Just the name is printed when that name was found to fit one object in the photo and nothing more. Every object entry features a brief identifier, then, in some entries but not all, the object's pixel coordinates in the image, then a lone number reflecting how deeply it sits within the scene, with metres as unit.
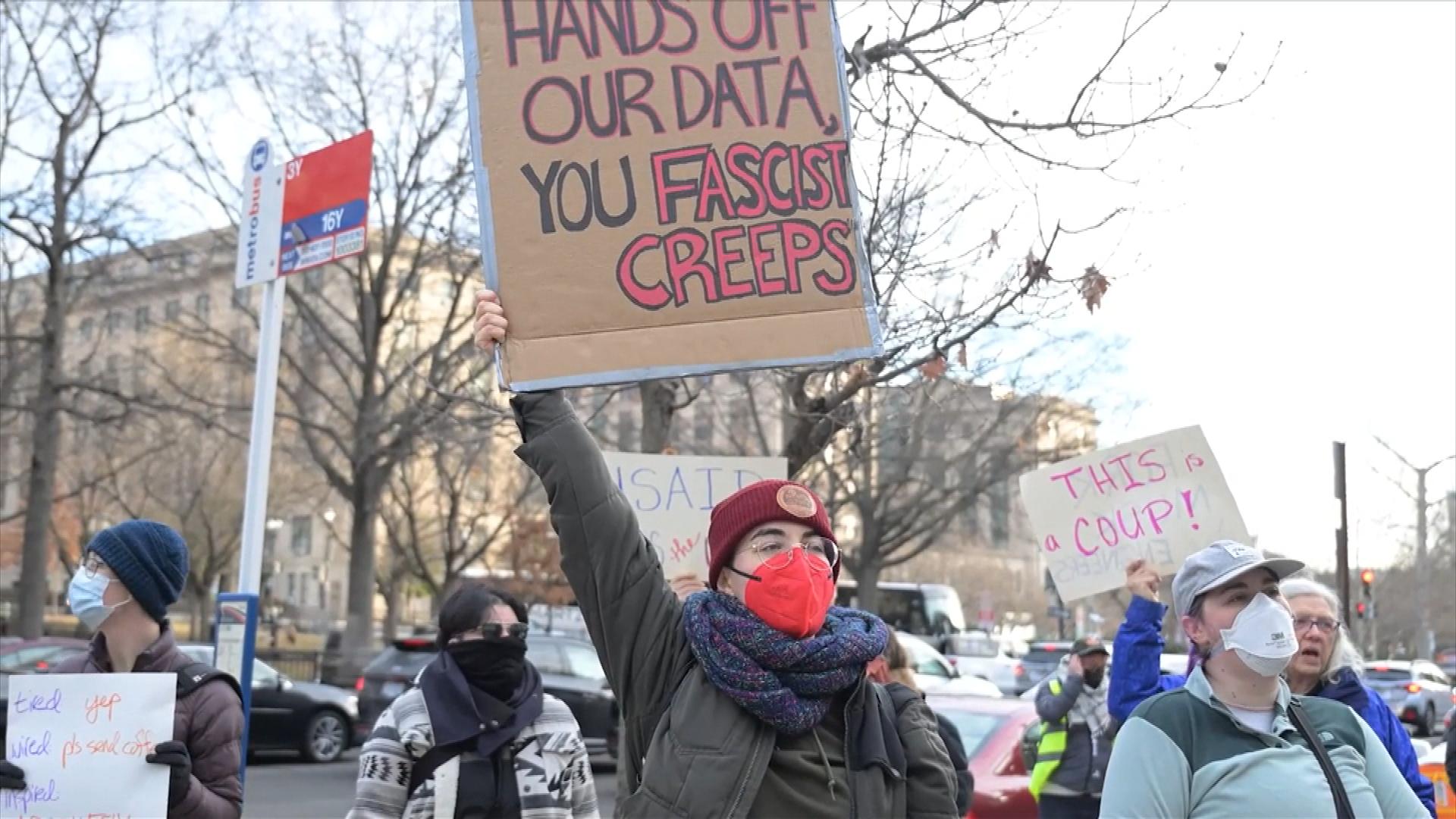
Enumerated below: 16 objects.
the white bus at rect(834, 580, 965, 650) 37.38
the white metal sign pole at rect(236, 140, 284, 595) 6.68
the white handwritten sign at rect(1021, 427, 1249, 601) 5.73
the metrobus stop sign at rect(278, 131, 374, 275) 7.05
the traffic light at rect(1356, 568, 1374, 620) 31.48
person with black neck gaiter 3.99
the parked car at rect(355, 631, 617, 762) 17.00
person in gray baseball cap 2.93
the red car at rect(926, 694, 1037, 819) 7.80
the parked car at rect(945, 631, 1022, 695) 28.64
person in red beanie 2.56
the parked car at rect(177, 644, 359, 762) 17.97
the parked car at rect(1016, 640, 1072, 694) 28.69
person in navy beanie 3.53
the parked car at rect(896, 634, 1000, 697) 17.96
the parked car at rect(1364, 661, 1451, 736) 24.74
